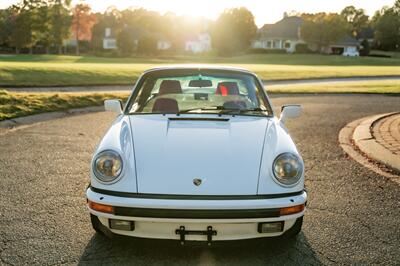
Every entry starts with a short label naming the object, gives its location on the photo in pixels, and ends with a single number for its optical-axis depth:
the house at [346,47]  81.49
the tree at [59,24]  68.56
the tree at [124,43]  65.06
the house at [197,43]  93.00
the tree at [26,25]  59.41
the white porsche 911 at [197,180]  3.08
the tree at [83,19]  87.81
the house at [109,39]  95.94
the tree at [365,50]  73.25
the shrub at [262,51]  69.62
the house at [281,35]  85.12
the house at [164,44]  89.06
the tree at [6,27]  64.00
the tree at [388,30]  77.00
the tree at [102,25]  88.22
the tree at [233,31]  68.81
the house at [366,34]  99.43
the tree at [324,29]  65.94
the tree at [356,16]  106.69
